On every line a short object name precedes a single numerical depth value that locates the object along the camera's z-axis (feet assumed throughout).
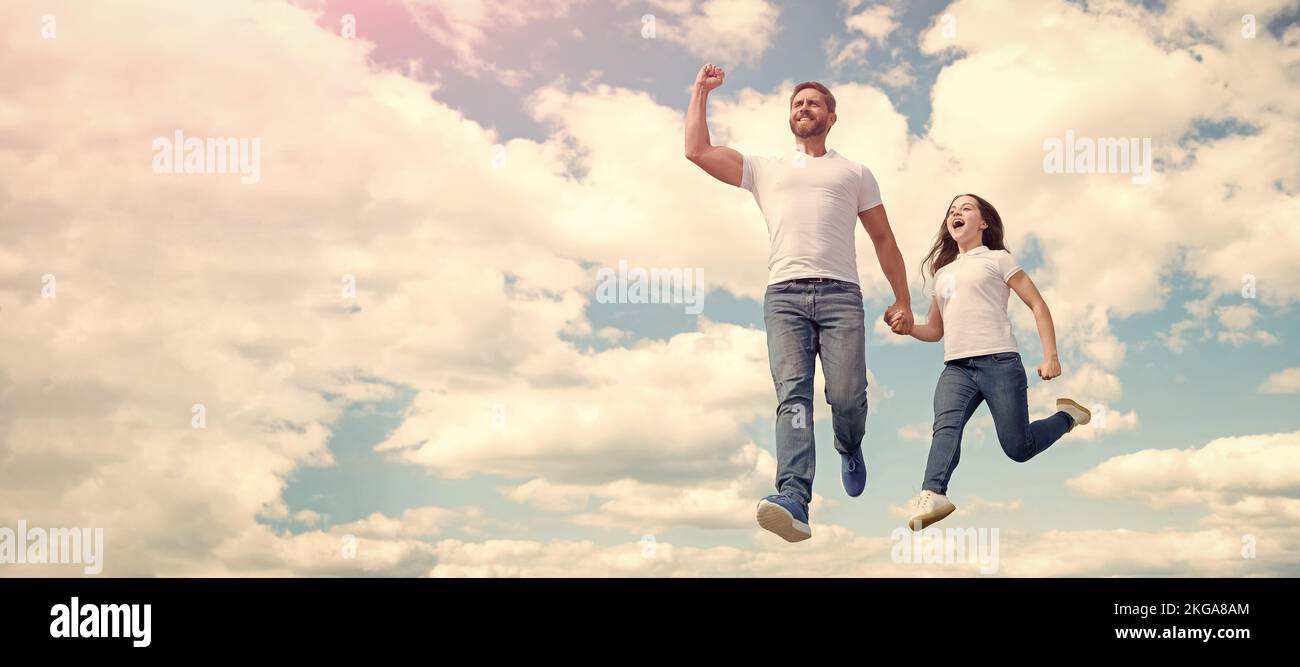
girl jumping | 27.68
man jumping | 24.18
